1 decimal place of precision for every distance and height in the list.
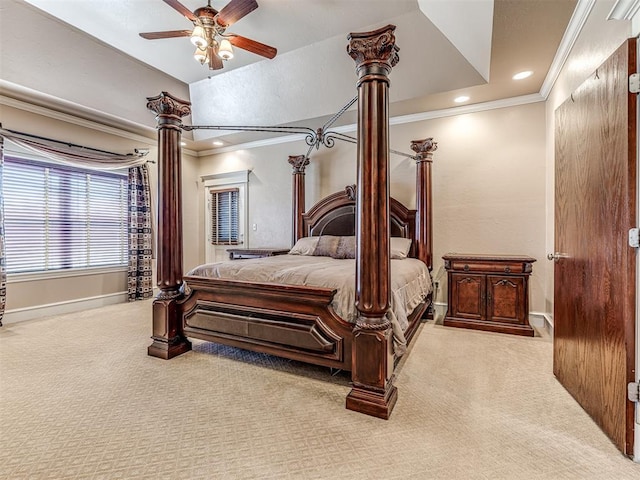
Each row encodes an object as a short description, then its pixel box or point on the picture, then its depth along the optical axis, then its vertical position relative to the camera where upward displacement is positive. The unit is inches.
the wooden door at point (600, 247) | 60.7 -2.6
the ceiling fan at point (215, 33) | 100.0 +70.4
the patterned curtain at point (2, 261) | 145.4 -10.5
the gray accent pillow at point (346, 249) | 154.3 -6.0
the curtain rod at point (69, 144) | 154.8 +51.8
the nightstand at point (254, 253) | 186.7 -9.4
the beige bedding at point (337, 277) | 85.4 -12.6
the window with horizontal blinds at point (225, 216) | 235.9 +16.1
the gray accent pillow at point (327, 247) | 159.0 -5.1
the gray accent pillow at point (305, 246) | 166.9 -4.9
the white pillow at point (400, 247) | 146.3 -5.1
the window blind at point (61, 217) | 156.4 +11.8
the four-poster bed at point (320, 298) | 75.1 -18.2
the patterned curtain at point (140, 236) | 199.0 +1.2
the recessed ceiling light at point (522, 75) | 128.0 +66.9
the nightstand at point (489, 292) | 131.4 -24.4
